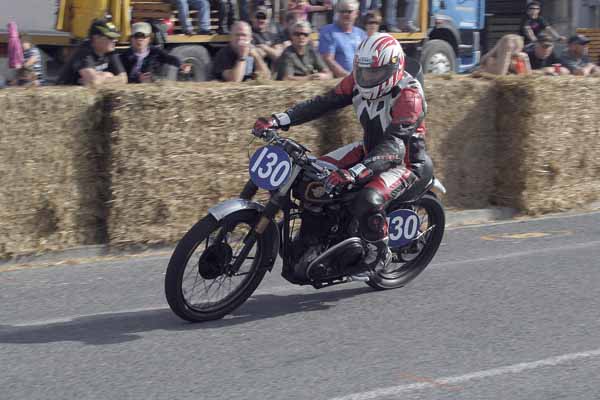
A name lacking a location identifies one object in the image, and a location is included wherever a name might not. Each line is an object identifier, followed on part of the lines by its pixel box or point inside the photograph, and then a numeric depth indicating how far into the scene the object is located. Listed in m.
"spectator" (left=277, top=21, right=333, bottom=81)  10.53
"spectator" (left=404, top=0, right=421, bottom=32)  16.22
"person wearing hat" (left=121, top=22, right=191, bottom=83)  10.44
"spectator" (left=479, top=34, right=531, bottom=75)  12.13
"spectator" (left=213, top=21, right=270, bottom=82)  10.55
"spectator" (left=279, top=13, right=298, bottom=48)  12.75
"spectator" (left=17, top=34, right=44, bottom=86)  10.05
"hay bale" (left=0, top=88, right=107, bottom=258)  7.81
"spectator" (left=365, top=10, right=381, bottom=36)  12.21
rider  6.21
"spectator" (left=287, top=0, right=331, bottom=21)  13.59
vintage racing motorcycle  5.82
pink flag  12.82
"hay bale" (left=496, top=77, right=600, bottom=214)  10.14
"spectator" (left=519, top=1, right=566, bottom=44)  17.77
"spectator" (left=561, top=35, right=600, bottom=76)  13.73
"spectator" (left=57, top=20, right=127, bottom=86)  9.50
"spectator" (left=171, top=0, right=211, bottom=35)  13.58
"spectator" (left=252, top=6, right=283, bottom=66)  12.02
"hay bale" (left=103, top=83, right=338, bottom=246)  8.21
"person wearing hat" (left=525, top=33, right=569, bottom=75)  13.20
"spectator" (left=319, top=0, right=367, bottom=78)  11.38
